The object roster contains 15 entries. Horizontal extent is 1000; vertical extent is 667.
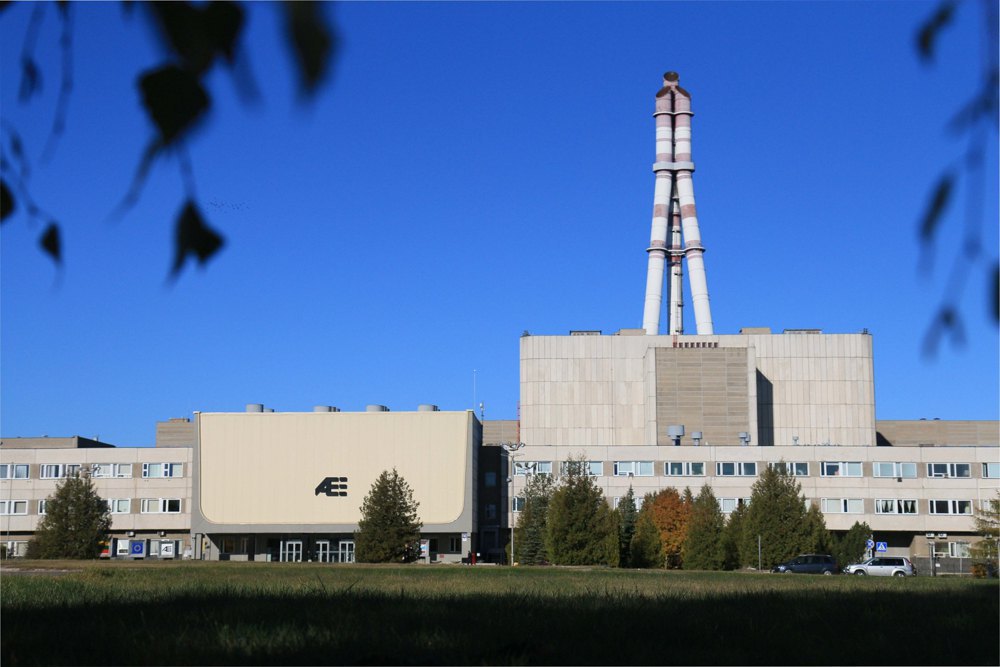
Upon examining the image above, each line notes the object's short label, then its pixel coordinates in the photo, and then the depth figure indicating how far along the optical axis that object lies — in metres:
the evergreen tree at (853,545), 88.81
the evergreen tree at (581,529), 71.12
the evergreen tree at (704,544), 78.12
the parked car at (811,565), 70.88
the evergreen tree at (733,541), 78.67
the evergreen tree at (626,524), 77.62
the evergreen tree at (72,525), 92.38
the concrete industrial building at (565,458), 101.94
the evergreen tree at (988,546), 75.56
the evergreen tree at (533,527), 86.81
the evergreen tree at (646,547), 77.62
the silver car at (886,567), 69.72
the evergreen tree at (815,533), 77.88
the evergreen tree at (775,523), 77.50
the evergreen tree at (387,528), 85.12
